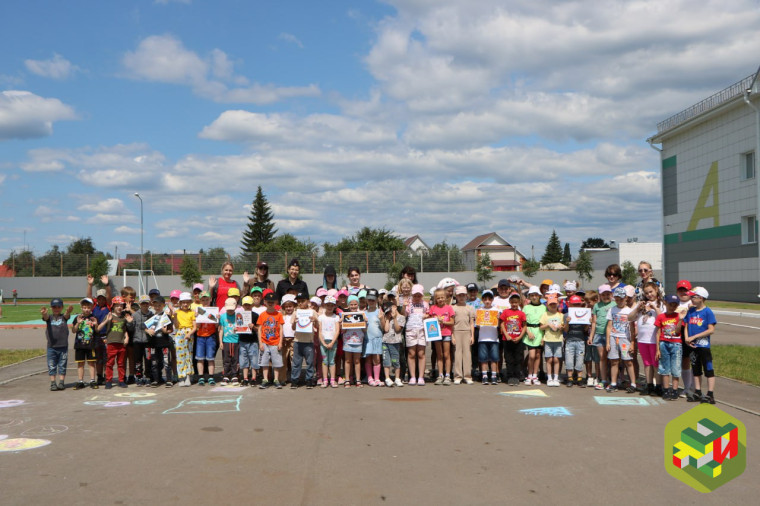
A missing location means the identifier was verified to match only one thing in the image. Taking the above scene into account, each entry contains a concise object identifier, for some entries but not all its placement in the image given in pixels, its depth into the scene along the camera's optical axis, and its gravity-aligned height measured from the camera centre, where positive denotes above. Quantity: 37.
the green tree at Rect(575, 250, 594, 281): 54.59 -0.16
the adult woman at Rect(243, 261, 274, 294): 10.89 -0.20
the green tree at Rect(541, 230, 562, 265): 115.08 +3.18
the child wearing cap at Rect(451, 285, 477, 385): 10.45 -1.32
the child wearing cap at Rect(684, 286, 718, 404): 8.46 -1.06
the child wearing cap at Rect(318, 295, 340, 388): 10.22 -1.20
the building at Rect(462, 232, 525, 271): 100.26 +3.59
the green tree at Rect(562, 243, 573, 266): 131.00 +2.59
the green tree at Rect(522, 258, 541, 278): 53.16 -0.10
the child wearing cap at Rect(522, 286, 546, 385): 10.27 -1.27
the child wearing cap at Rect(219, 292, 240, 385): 10.50 -1.30
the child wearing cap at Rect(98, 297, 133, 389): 10.35 -1.15
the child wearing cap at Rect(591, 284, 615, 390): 9.83 -1.04
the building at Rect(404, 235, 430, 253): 112.38 +4.95
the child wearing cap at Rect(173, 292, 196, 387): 10.36 -1.20
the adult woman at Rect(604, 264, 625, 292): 10.06 -0.19
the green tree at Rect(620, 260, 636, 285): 49.50 -0.75
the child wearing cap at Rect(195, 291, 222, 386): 10.45 -1.32
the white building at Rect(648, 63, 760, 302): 32.94 +4.42
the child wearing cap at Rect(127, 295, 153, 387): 10.45 -1.21
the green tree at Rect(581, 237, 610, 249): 153.38 +5.79
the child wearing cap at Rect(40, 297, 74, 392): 10.05 -1.17
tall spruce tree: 82.50 +6.23
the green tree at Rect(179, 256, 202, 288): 47.97 -0.02
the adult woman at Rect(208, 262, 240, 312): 11.02 -0.30
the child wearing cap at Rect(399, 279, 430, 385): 10.28 -1.17
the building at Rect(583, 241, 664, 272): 76.50 +1.60
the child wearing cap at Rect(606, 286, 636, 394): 9.41 -1.20
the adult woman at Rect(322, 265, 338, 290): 11.18 -0.17
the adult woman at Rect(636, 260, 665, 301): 9.55 -0.26
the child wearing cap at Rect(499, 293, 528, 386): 10.39 -1.21
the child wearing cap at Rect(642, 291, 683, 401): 8.74 -1.25
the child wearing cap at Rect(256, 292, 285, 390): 10.17 -1.13
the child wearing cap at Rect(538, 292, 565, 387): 10.14 -1.27
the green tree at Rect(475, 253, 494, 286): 49.44 -0.20
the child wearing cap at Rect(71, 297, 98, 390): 10.27 -1.15
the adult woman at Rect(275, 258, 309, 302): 10.89 -0.26
